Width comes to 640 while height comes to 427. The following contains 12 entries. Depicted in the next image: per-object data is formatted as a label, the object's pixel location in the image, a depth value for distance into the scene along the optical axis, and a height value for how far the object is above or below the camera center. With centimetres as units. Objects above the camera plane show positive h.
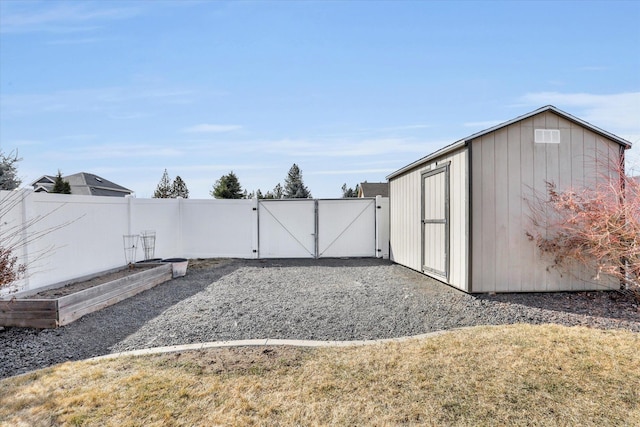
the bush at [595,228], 486 -29
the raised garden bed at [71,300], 412 -122
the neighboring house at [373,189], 2164 +162
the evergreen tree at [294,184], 3425 +310
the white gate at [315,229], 1032 -50
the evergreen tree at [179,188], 2841 +235
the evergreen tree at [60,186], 1822 +168
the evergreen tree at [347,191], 3888 +261
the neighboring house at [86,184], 2166 +221
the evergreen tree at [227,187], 2183 +184
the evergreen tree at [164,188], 2756 +229
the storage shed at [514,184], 549 +46
